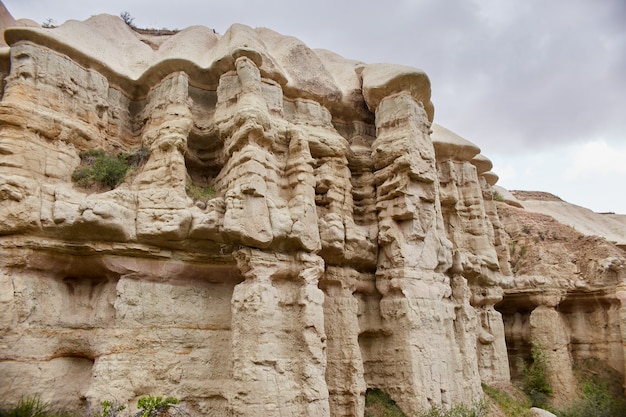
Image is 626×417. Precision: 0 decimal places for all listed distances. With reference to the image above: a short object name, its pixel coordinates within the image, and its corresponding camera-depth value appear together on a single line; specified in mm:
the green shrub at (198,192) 10750
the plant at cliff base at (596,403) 15445
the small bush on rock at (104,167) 9820
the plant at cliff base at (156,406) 7660
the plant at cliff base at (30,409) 7641
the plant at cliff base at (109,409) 7641
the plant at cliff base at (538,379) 16359
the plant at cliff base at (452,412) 10852
